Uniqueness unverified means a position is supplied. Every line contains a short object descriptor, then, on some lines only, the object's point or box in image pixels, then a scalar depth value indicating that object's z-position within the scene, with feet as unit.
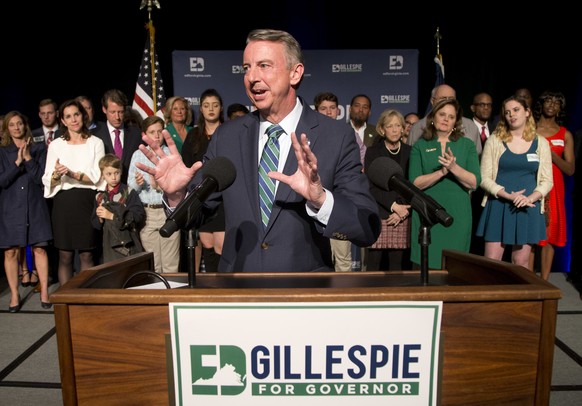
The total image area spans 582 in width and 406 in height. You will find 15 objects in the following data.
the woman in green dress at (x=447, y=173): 11.27
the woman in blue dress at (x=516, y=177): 12.17
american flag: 19.13
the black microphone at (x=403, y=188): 4.19
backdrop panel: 19.44
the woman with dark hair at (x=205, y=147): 12.75
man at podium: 5.37
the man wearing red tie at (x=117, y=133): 14.03
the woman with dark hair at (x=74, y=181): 12.93
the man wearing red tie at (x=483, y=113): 15.58
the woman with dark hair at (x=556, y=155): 14.28
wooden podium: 4.00
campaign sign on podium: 3.92
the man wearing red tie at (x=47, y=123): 15.19
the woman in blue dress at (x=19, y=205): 13.46
